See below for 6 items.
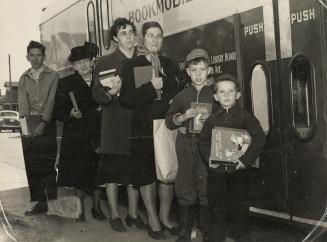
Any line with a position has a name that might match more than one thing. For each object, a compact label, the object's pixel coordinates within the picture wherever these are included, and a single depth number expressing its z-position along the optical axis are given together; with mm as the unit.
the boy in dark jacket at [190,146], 3574
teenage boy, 4992
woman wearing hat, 4672
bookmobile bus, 3230
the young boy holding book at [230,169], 3326
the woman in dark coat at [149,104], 3867
